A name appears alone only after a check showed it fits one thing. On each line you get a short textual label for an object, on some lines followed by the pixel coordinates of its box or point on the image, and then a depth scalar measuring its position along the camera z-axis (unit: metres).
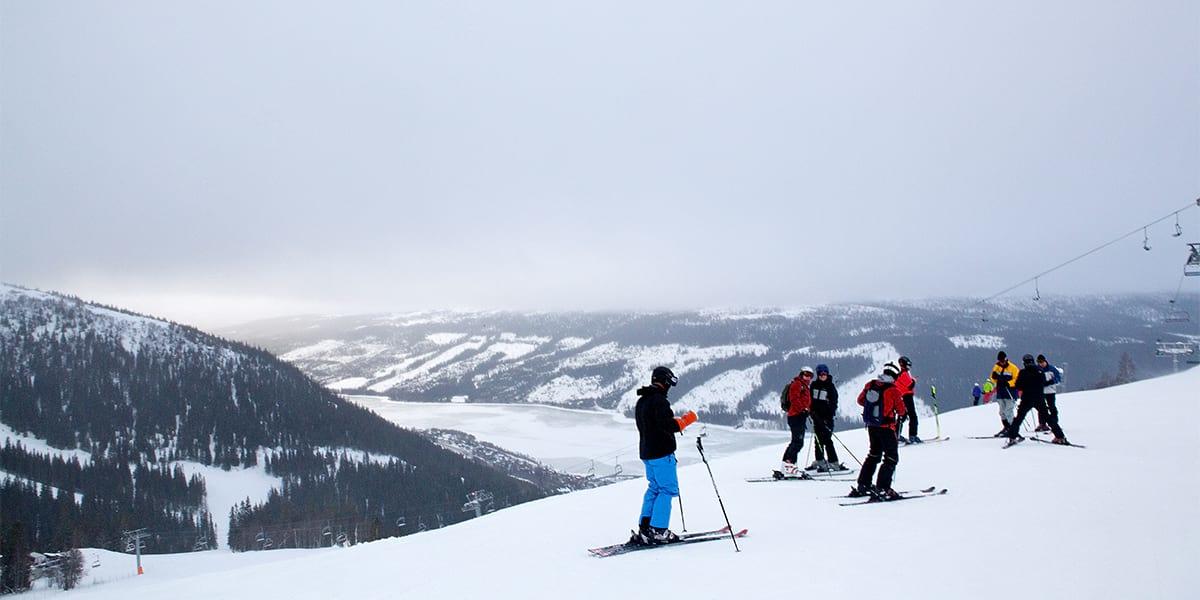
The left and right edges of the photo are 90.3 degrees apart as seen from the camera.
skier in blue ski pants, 7.67
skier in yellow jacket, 15.25
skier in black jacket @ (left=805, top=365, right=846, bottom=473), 12.34
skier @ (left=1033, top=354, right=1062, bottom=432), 13.45
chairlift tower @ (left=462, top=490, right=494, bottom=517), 95.93
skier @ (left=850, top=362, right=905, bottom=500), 9.55
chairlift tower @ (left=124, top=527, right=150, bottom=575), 75.16
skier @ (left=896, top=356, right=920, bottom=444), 14.23
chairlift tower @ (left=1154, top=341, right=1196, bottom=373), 31.76
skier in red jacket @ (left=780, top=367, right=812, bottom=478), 12.48
